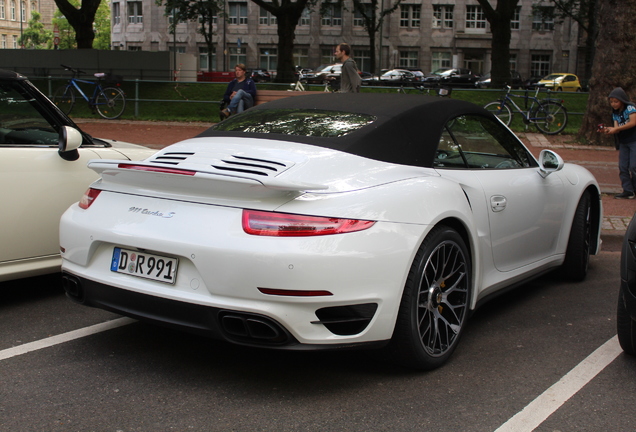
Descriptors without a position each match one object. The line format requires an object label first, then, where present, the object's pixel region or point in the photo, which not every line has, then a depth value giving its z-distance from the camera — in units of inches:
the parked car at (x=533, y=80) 2017.7
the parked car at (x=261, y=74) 2316.7
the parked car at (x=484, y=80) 1775.6
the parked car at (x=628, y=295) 144.0
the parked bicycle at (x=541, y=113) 695.7
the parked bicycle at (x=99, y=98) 767.1
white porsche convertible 126.5
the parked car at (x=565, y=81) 2002.7
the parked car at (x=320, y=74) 1869.0
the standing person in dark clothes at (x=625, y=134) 376.8
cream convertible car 183.0
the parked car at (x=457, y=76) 2011.6
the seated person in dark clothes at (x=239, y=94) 521.0
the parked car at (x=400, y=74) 2000.4
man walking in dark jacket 453.7
